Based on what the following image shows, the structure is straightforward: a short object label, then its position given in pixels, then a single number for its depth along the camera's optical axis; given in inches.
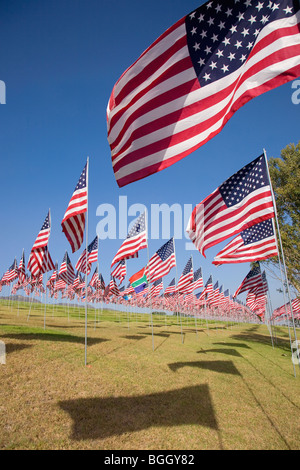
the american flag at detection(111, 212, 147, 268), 674.3
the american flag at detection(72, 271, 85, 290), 1752.7
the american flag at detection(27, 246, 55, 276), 724.0
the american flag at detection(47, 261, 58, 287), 1921.8
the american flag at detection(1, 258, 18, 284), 1713.8
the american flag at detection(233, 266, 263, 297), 901.9
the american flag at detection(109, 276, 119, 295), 1321.5
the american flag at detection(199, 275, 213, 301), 1475.1
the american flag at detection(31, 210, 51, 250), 643.4
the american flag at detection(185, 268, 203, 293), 1120.9
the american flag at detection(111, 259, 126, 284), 1034.8
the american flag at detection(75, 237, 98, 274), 945.4
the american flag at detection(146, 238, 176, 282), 864.3
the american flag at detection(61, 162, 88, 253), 490.6
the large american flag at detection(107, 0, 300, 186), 198.7
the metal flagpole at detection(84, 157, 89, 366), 498.0
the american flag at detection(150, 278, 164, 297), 1488.7
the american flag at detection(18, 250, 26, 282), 1436.6
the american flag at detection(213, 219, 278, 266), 510.0
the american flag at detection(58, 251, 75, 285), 1319.8
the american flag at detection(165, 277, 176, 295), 1398.6
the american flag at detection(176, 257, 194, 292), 1077.8
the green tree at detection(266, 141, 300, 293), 874.8
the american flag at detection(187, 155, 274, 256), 434.6
